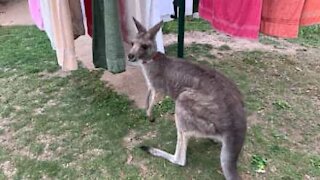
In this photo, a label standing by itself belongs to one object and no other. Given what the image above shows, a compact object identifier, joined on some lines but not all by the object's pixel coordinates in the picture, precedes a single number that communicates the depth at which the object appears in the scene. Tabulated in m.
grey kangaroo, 1.29
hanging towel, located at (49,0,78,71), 1.45
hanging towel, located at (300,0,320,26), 1.44
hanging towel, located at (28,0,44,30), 1.76
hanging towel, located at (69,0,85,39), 1.57
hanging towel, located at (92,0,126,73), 1.40
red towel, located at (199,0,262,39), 1.45
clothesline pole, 1.66
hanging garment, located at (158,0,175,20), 1.95
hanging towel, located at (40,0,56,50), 1.54
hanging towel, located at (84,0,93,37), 1.64
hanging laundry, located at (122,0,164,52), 1.52
